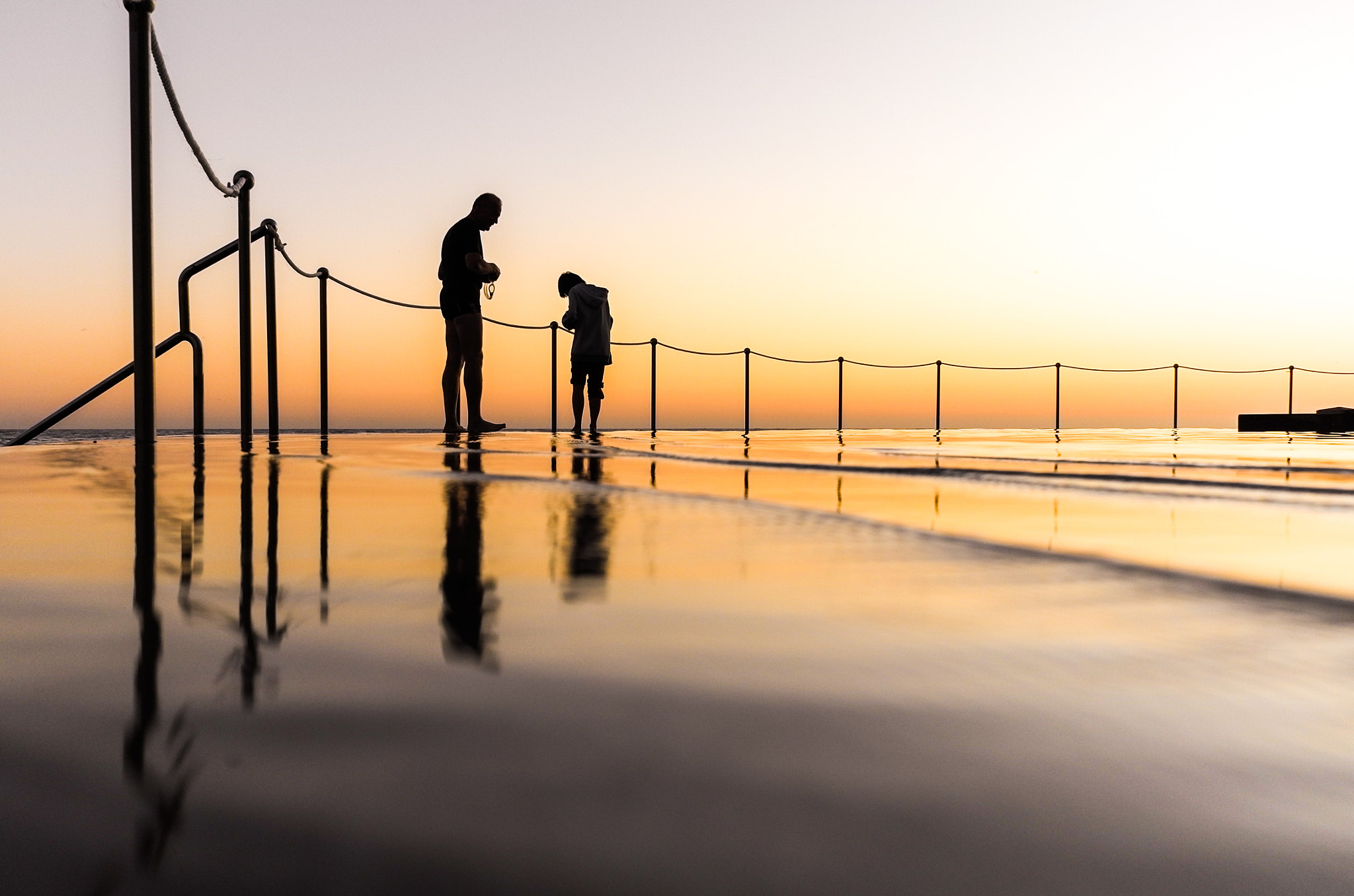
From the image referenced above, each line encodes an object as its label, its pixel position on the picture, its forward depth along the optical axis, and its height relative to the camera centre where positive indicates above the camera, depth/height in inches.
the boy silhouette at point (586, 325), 329.4 +31.3
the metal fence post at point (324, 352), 288.2 +19.9
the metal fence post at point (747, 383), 480.4 +20.3
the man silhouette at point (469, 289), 268.1 +34.4
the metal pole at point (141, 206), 161.8 +33.2
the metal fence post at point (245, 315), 226.2 +23.1
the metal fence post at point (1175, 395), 594.9 +19.6
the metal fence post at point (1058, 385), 566.8 +23.5
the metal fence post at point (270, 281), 246.2 +33.2
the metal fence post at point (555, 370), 395.1 +20.9
